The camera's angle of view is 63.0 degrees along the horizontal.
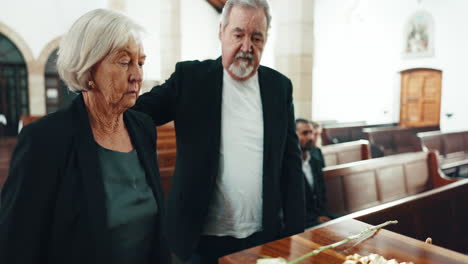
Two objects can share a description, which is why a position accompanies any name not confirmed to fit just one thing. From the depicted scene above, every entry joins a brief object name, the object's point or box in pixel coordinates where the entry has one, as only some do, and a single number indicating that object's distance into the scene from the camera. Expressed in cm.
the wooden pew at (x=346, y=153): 441
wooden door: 1033
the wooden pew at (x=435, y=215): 206
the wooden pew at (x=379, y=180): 317
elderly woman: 94
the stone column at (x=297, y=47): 566
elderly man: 138
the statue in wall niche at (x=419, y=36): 1002
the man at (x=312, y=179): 292
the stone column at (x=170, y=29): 977
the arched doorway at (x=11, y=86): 1006
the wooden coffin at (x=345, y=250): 108
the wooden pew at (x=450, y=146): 619
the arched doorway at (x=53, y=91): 1059
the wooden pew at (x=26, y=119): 641
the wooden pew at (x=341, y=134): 699
